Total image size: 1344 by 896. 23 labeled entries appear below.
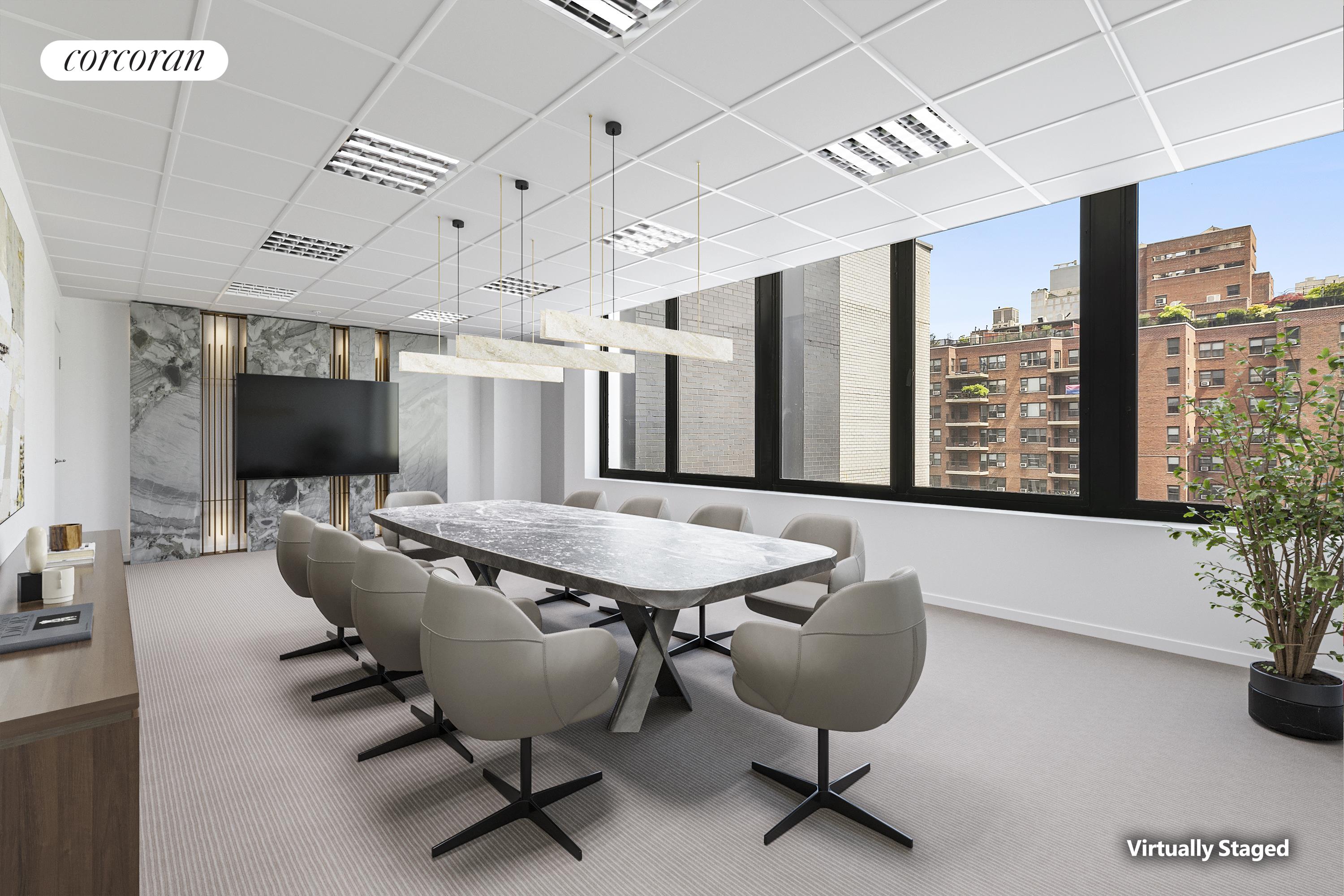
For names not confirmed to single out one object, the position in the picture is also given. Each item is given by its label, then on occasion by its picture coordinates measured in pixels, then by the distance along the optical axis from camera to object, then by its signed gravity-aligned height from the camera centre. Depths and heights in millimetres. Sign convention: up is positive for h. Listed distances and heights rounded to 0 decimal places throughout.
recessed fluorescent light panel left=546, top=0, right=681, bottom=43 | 2389 +1666
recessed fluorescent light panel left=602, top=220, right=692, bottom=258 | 4809 +1645
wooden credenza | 1372 -768
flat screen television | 7562 +222
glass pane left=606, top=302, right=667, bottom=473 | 8008 +440
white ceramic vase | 2406 -402
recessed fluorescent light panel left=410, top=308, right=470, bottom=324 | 7648 +1599
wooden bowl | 3076 -453
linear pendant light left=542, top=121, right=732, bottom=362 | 3205 +594
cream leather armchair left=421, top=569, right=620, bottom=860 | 2031 -738
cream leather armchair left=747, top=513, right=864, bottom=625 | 3271 -691
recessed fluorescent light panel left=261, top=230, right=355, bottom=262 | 4914 +1606
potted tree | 2801 -421
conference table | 2492 -537
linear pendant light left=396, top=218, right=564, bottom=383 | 4797 +606
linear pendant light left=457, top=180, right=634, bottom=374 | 4121 +615
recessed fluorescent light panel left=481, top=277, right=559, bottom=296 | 6277 +1619
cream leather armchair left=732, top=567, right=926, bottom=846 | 2068 -735
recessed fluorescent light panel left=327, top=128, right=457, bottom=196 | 3422 +1643
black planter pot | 2820 -1194
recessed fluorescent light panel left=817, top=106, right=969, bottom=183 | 3258 +1653
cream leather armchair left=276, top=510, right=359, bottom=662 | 3766 -627
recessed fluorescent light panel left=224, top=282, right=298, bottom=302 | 6398 +1599
